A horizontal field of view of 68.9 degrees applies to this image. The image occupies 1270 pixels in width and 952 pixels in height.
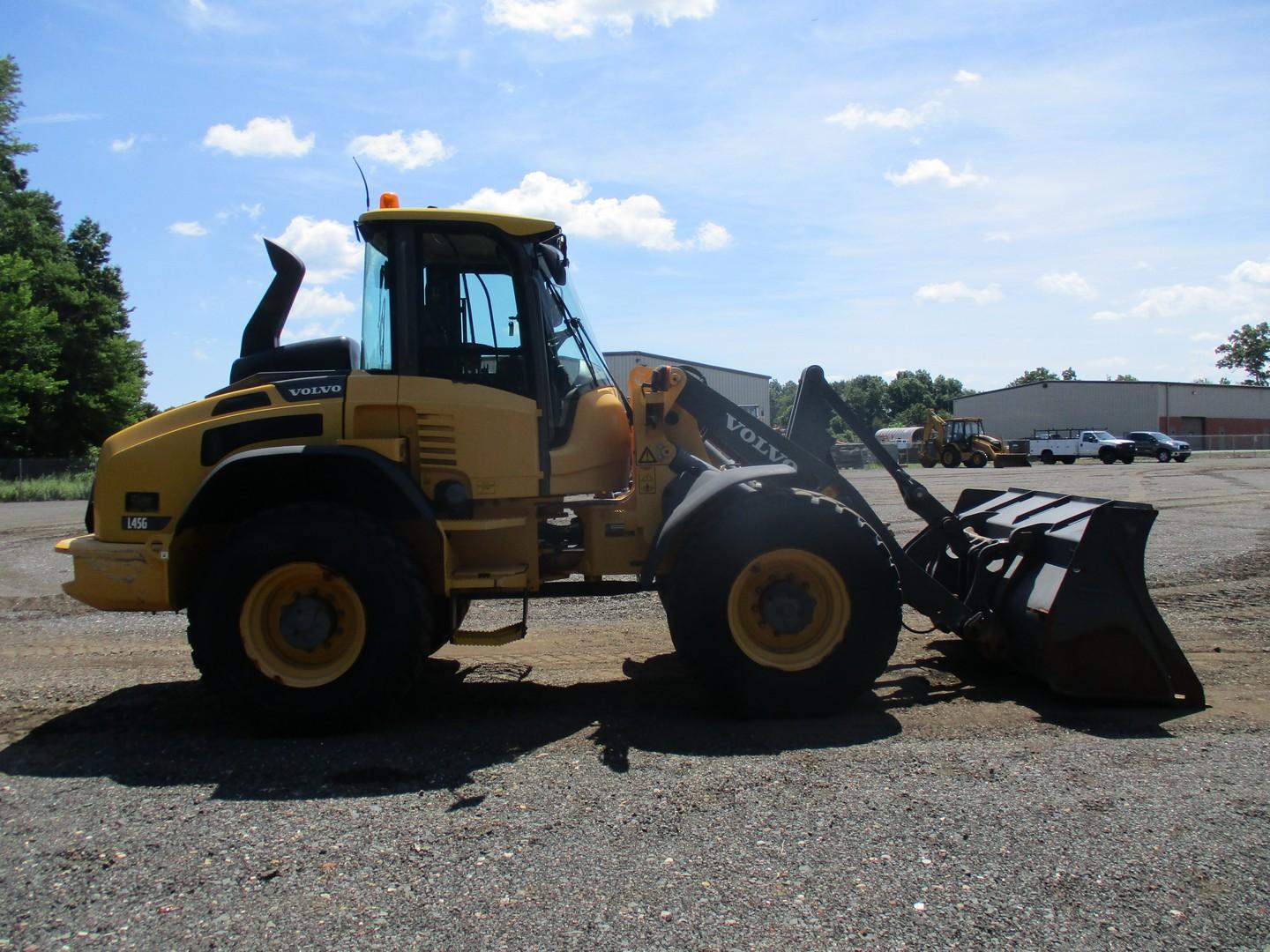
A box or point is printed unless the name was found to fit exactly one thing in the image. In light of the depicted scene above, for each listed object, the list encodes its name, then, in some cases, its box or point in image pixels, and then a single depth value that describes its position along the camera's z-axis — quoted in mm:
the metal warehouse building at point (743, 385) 41375
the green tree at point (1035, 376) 122625
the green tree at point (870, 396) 105000
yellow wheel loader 4961
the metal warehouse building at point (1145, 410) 64750
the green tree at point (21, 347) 32469
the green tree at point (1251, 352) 100562
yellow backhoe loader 42781
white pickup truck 48469
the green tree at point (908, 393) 107938
